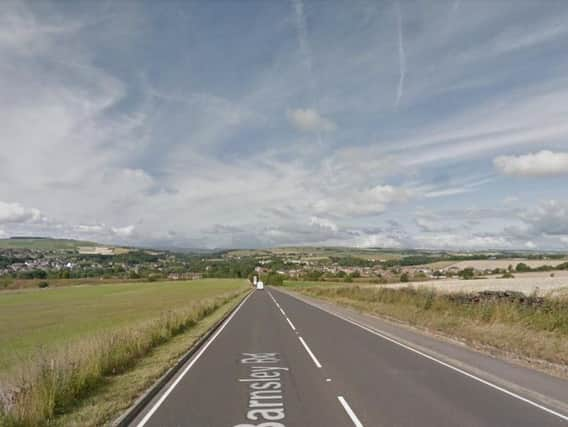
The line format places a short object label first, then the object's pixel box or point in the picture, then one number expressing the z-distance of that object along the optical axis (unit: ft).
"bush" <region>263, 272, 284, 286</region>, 443.28
